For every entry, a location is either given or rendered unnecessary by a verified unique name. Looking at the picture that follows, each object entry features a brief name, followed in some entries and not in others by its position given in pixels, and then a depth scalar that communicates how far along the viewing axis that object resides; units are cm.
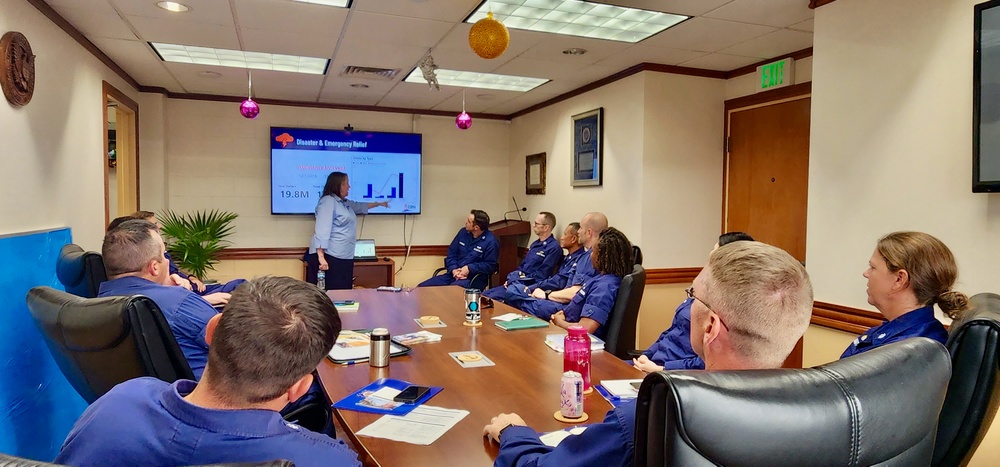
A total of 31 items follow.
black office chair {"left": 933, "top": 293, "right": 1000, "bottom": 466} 142
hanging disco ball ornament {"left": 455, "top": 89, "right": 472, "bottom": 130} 519
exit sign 418
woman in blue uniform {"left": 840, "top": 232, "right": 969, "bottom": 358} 192
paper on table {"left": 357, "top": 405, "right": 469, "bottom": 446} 158
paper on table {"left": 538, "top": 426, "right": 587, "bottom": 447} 154
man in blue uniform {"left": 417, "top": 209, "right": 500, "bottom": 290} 612
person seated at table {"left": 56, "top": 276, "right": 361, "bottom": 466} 98
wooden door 420
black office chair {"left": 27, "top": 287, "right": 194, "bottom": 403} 170
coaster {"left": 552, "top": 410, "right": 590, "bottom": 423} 170
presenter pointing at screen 578
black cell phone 185
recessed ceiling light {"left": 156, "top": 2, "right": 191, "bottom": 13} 336
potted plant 581
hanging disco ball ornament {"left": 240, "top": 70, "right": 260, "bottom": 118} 494
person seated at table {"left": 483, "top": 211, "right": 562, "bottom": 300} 555
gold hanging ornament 266
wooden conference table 151
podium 672
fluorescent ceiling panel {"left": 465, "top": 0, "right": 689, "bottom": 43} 338
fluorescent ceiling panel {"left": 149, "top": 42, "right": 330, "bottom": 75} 454
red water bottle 192
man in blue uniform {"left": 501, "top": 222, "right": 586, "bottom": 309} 436
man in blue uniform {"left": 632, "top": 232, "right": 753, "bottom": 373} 239
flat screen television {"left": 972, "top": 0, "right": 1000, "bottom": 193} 236
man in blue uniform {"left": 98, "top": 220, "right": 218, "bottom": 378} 214
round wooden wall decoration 280
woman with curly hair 324
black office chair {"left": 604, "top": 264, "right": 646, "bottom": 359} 318
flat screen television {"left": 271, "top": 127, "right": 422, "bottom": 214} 657
